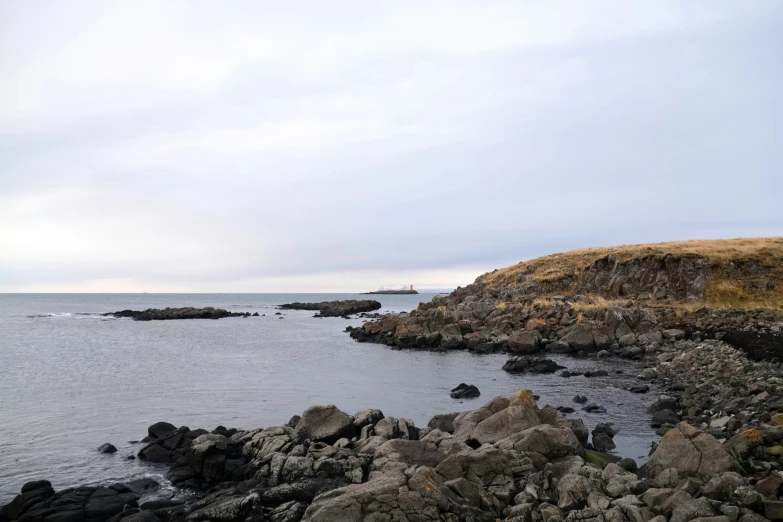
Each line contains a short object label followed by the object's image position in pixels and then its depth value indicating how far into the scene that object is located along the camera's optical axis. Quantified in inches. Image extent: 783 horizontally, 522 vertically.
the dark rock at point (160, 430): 682.8
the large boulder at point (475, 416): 602.9
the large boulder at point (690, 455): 433.4
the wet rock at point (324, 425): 610.9
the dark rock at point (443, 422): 652.1
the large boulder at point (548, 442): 499.5
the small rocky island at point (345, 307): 3997.8
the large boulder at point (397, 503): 383.2
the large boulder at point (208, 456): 546.0
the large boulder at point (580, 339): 1459.2
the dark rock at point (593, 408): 795.0
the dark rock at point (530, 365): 1186.6
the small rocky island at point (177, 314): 3774.6
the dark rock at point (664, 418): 683.4
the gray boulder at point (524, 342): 1498.5
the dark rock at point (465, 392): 948.0
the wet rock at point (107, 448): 643.5
